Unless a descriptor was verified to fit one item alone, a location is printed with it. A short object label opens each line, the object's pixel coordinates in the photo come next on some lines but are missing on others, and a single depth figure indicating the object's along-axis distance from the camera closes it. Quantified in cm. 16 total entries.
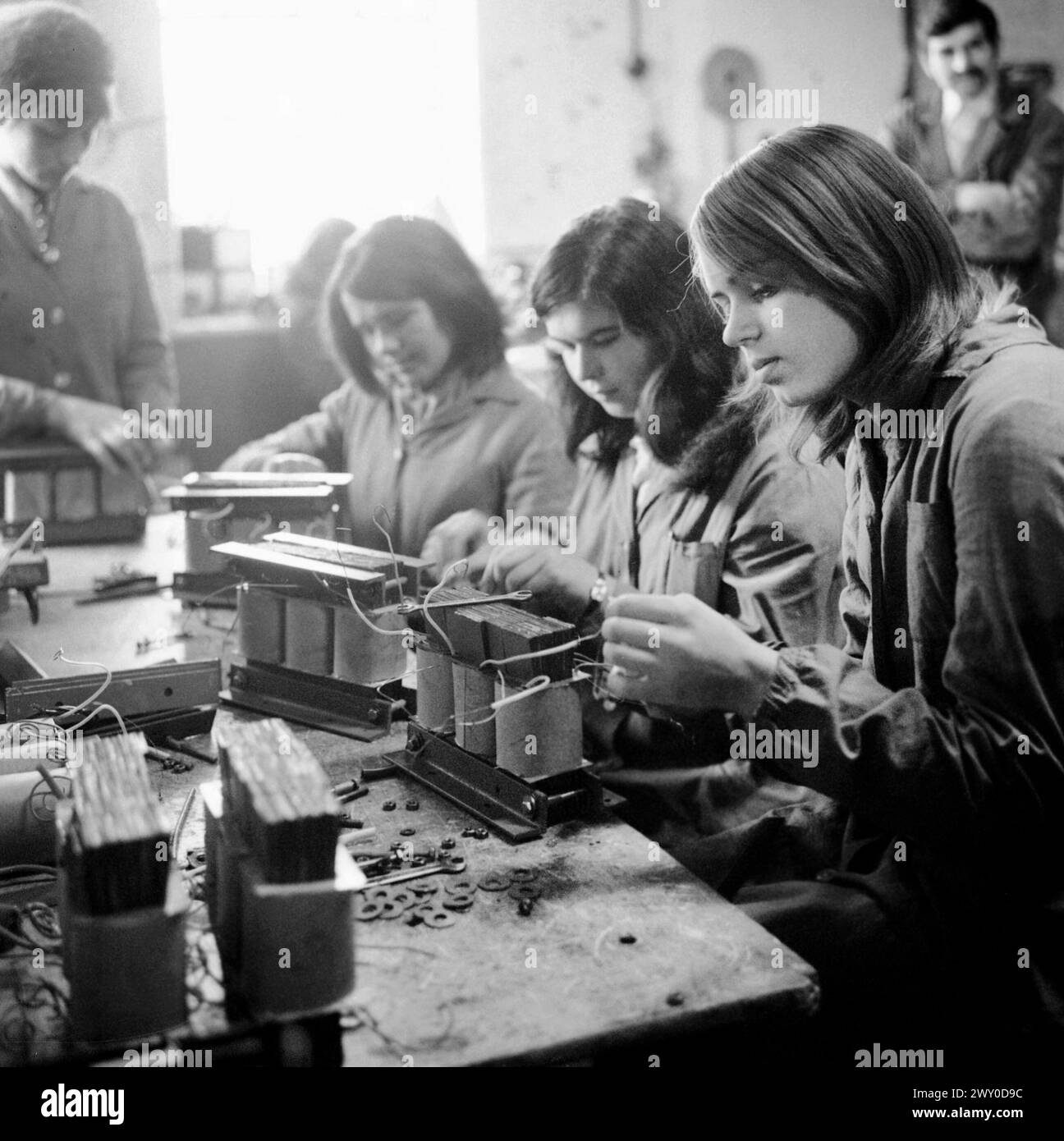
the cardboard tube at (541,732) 153
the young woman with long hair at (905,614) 141
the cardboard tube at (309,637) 195
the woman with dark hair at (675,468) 198
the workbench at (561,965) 109
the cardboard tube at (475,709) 161
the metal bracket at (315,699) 192
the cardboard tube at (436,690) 171
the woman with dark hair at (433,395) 308
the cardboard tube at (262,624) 201
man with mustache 467
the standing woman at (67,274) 338
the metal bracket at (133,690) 181
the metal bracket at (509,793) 152
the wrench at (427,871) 139
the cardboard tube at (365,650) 191
